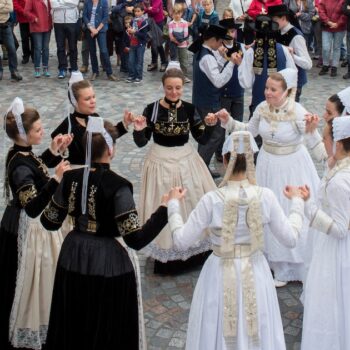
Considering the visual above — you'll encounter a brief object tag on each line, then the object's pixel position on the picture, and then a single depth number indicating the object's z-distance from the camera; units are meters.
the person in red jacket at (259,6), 9.52
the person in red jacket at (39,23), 12.36
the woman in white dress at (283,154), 5.57
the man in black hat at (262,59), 7.34
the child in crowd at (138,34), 12.03
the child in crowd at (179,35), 12.38
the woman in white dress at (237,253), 3.72
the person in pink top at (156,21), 12.74
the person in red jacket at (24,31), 12.74
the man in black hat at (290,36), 7.81
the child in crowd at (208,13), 12.19
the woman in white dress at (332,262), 4.04
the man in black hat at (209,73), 7.06
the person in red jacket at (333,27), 12.62
